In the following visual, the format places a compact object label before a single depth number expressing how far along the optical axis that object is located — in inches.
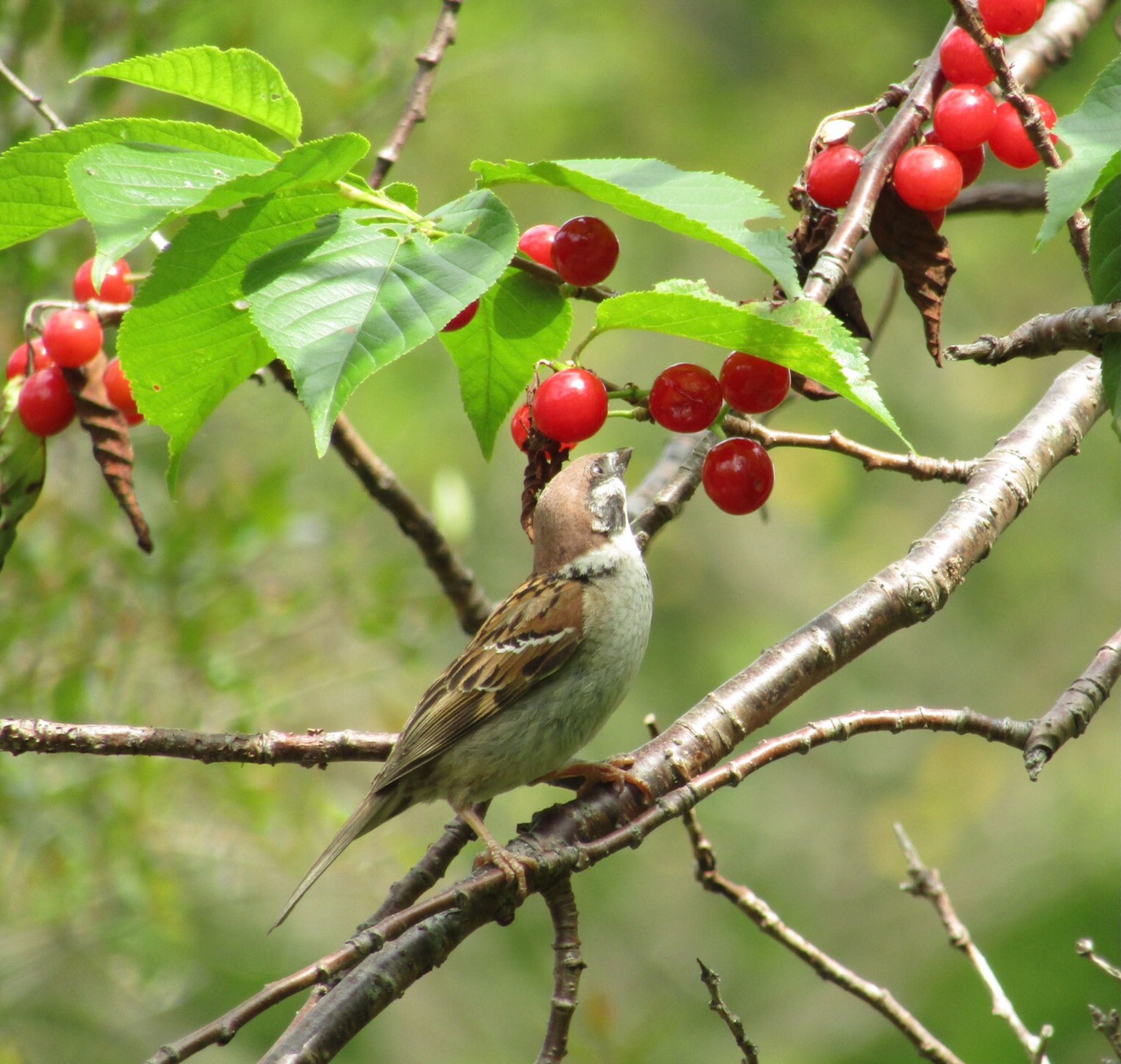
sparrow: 216.4
